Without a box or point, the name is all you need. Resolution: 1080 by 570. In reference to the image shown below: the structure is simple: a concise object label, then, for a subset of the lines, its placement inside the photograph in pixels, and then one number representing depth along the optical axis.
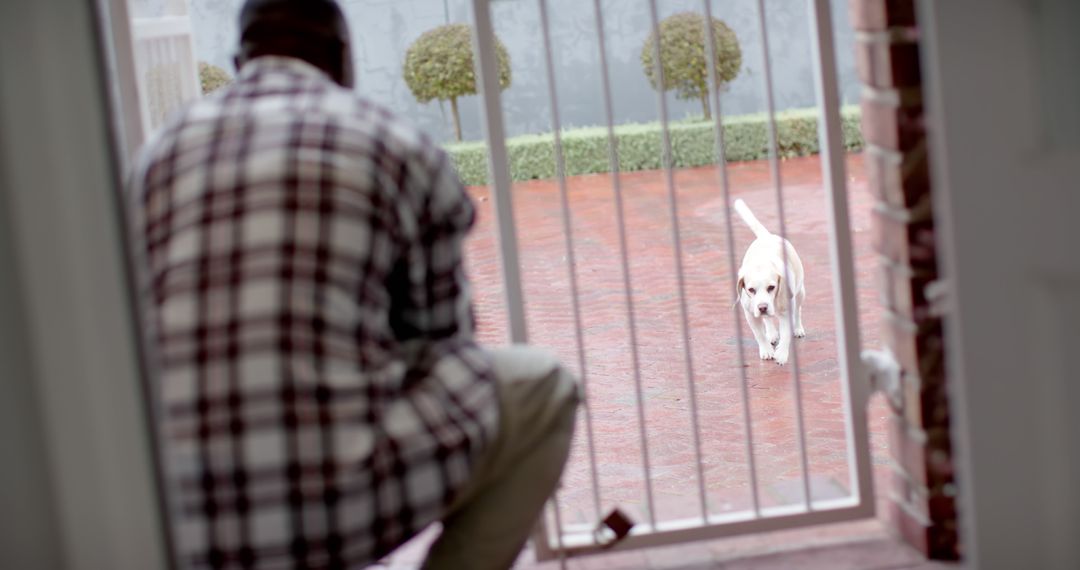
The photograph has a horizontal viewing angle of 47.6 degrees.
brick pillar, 1.89
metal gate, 2.16
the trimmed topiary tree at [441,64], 12.84
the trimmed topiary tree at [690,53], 11.33
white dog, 5.65
